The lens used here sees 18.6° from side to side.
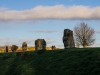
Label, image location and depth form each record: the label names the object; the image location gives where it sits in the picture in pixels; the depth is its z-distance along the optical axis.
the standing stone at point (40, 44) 39.35
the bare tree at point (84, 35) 63.53
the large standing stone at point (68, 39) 36.31
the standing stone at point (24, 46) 53.59
